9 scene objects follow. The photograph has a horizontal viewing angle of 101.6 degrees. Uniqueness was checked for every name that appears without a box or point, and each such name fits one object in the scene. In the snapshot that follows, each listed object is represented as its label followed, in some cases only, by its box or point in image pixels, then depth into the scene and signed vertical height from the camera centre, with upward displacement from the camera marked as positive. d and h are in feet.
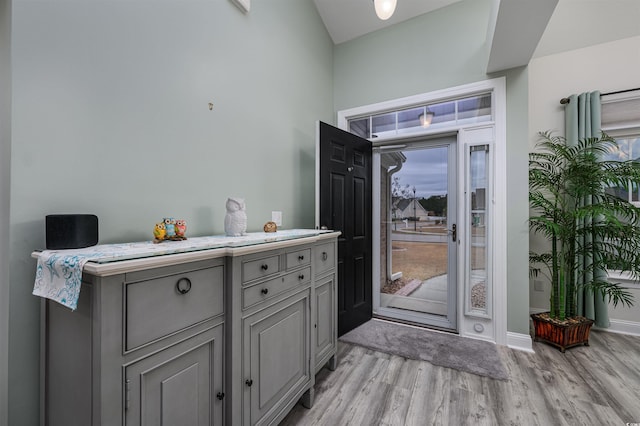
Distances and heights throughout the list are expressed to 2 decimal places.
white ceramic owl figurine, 5.04 -0.05
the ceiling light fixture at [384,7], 5.33 +4.30
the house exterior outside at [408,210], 9.93 +0.17
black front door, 8.19 +0.13
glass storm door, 9.45 -0.75
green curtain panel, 8.73 +2.76
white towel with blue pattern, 2.54 -0.65
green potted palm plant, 7.66 -0.45
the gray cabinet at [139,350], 2.56 -1.52
